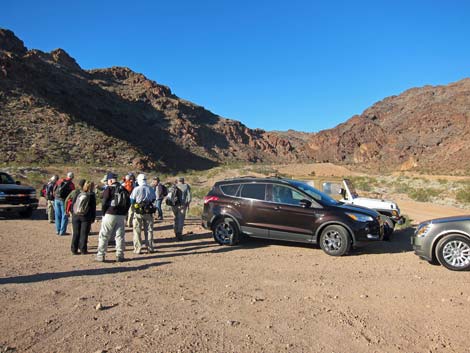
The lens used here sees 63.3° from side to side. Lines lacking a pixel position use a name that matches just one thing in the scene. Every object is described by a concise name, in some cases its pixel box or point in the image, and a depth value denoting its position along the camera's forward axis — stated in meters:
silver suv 7.11
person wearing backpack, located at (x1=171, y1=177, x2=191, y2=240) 9.92
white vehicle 10.48
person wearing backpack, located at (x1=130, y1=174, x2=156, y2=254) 8.28
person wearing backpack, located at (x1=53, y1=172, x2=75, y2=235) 10.40
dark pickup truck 13.25
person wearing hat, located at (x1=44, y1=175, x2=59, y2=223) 11.93
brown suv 8.39
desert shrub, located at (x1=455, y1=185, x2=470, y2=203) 22.22
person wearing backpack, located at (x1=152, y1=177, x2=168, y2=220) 12.61
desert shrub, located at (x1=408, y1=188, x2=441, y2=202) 24.34
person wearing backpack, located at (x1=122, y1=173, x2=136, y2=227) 10.63
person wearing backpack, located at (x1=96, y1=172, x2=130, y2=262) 7.59
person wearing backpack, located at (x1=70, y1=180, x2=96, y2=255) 8.16
